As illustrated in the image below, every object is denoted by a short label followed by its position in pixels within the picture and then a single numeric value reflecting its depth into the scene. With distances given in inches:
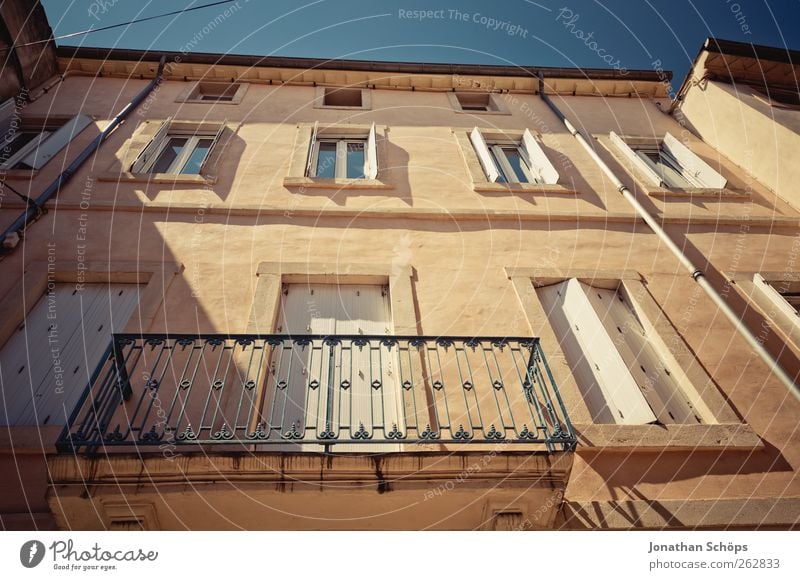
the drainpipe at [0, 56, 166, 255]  232.1
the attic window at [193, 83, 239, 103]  405.3
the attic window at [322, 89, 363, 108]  422.3
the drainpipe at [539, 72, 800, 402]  183.9
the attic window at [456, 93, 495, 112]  428.8
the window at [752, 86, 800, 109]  374.9
